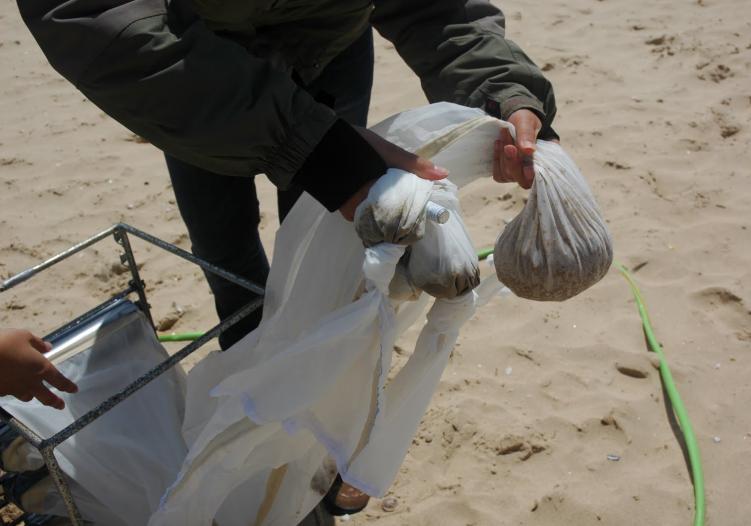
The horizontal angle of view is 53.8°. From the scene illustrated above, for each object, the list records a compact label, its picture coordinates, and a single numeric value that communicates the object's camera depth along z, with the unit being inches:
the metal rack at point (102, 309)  41.3
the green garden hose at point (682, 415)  60.7
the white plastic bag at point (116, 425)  51.4
